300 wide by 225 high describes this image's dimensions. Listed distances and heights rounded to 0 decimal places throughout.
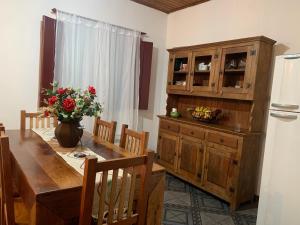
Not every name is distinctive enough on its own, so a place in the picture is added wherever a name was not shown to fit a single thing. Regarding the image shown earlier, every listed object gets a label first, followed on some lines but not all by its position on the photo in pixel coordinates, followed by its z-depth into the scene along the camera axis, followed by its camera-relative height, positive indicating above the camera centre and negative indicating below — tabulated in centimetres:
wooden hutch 265 -33
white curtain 321 +38
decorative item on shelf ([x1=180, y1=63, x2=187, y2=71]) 359 +42
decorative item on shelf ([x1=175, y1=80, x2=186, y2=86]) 361 +19
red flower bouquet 183 -14
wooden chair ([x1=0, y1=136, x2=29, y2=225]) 125 -55
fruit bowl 319 -25
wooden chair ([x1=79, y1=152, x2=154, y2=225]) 108 -52
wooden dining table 115 -52
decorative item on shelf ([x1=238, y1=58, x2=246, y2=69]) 285 +43
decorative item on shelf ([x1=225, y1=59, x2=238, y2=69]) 298 +43
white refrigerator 196 -43
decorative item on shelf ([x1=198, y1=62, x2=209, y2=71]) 329 +41
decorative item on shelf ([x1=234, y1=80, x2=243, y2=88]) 291 +19
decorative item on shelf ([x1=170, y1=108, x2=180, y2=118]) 372 -31
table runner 131 -51
